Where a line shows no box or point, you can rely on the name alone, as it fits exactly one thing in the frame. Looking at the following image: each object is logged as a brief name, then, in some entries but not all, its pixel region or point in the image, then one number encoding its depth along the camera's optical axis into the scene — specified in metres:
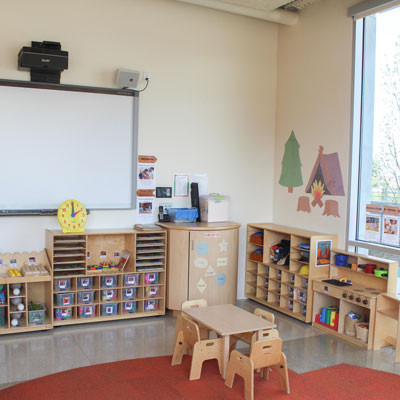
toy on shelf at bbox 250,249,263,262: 5.77
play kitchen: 4.42
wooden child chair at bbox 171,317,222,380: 3.56
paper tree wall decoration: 5.75
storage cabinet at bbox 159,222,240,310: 5.09
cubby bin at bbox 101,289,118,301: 4.93
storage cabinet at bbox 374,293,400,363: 4.28
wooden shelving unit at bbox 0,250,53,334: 4.43
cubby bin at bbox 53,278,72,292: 4.72
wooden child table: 3.56
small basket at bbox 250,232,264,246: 5.79
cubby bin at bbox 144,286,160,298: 5.13
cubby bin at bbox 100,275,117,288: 4.93
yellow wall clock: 4.75
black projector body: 4.52
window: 4.55
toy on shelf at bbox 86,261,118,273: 4.98
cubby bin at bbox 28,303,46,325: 4.54
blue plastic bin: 5.41
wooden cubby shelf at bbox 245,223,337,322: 5.00
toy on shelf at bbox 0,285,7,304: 4.47
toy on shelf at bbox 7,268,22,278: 4.52
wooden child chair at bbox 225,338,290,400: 3.29
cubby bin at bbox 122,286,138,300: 5.03
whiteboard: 4.72
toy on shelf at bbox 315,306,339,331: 4.78
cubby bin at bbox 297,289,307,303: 5.09
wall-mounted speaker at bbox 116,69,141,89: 5.02
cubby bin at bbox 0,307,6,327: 4.51
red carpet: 3.35
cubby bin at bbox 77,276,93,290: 4.82
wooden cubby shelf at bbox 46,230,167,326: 4.73
